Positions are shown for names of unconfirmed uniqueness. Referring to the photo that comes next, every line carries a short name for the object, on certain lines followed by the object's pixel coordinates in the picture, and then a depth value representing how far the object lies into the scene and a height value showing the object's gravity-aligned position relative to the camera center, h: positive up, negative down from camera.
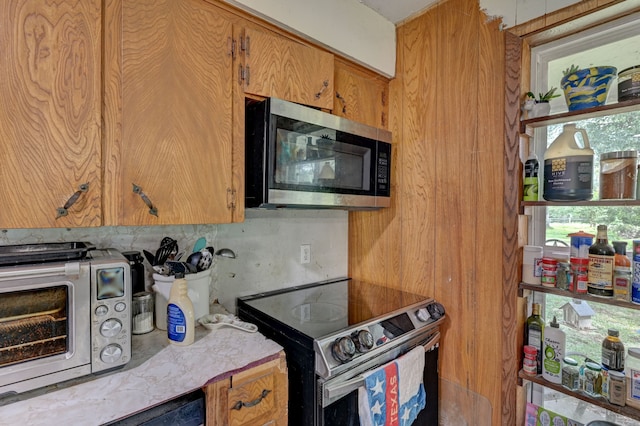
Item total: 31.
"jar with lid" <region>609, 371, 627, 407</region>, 1.09 -0.62
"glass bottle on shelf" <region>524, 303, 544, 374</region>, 1.31 -0.51
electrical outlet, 1.81 -0.27
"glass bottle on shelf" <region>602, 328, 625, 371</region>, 1.11 -0.50
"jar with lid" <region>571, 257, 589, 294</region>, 1.18 -0.24
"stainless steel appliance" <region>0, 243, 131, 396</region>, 0.76 -0.30
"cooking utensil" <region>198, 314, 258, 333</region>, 1.18 -0.45
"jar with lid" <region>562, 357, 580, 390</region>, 1.20 -0.64
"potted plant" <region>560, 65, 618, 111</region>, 1.16 +0.49
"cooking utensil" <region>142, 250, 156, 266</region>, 1.26 -0.21
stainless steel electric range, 1.03 -0.49
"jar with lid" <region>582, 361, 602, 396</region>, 1.15 -0.63
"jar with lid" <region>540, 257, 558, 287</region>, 1.26 -0.24
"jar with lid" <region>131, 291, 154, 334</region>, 1.13 -0.40
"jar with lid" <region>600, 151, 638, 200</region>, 1.10 +0.14
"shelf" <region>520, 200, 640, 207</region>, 1.08 +0.04
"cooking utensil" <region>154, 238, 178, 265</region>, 1.27 -0.19
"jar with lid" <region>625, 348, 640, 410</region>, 1.07 -0.58
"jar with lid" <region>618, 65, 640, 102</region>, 1.09 +0.46
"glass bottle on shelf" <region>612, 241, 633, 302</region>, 1.10 -0.22
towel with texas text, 1.09 -0.69
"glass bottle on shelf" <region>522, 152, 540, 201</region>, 1.30 +0.14
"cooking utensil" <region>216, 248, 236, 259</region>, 1.45 -0.22
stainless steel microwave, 1.17 +0.21
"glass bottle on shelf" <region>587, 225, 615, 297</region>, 1.12 -0.20
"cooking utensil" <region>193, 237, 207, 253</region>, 1.33 -0.17
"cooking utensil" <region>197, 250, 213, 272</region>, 1.26 -0.22
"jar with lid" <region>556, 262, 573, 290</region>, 1.22 -0.26
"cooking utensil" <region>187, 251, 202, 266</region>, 1.25 -0.21
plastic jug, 1.17 +0.17
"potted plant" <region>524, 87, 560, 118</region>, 1.29 +0.45
